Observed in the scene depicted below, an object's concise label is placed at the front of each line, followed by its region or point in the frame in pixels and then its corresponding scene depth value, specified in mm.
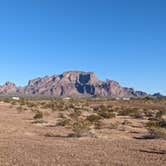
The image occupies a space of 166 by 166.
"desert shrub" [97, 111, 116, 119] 25558
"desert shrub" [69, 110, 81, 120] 24215
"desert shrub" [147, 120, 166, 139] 14186
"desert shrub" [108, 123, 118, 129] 17944
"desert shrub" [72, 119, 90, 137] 14242
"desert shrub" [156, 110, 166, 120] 26334
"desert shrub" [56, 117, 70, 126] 19212
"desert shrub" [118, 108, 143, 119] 27787
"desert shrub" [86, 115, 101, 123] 20964
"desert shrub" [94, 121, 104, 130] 17350
